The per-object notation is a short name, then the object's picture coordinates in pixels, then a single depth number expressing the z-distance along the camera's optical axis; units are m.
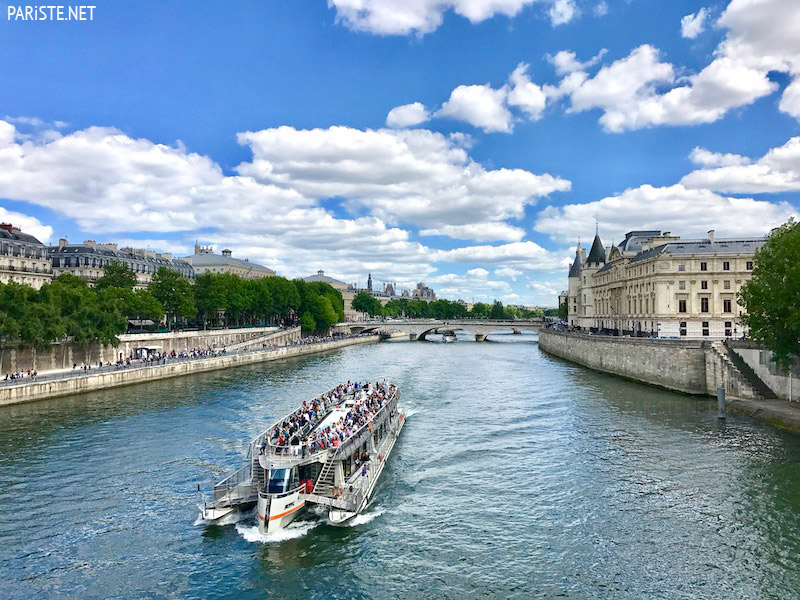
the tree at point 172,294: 92.81
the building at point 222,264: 170.75
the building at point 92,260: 105.38
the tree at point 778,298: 38.06
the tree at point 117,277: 93.62
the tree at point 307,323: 125.30
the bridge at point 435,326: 141.88
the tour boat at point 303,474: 22.50
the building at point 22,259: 84.31
